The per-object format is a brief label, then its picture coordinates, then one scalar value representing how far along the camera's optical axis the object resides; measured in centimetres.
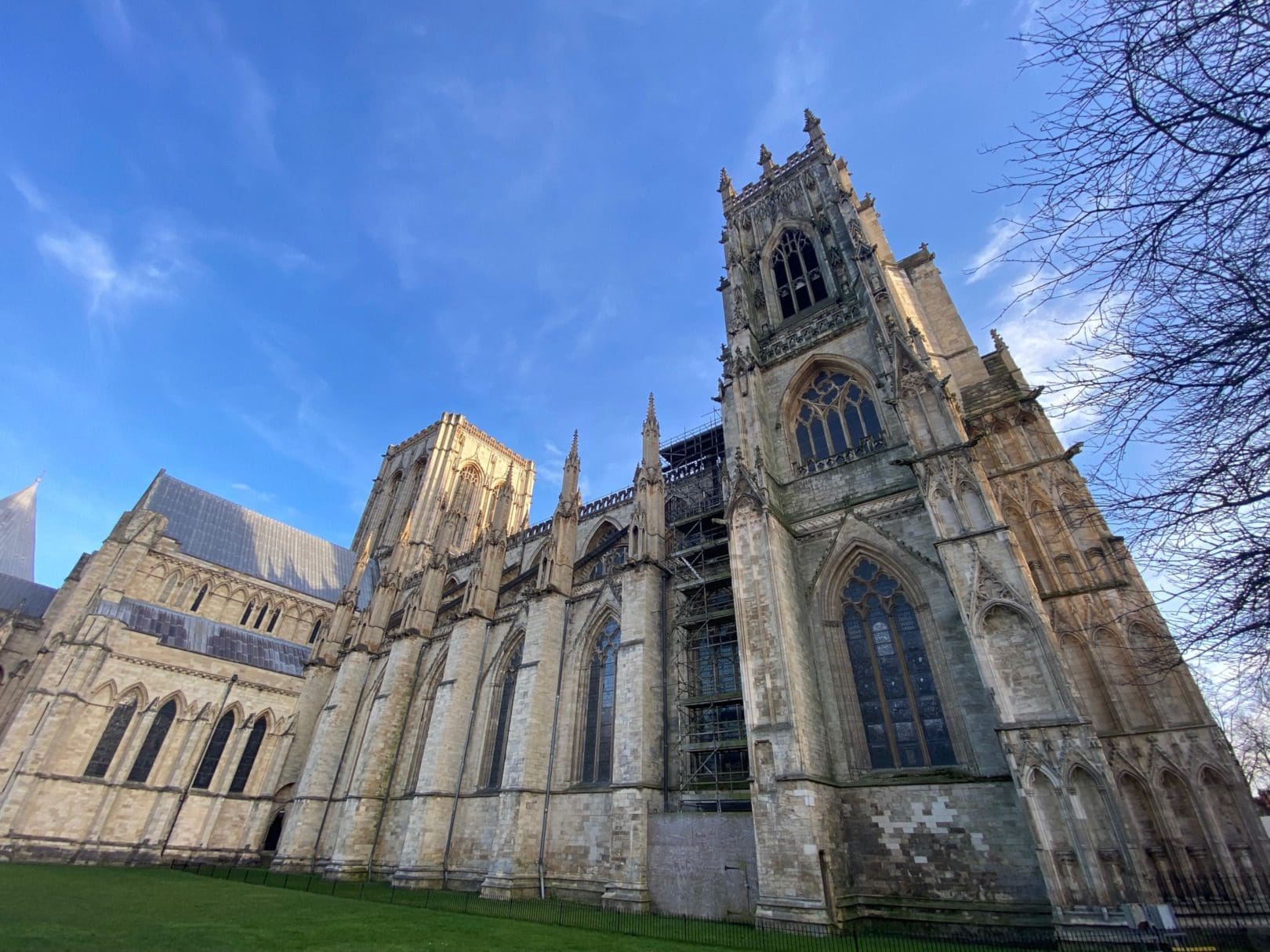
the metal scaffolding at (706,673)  1556
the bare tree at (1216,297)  367
